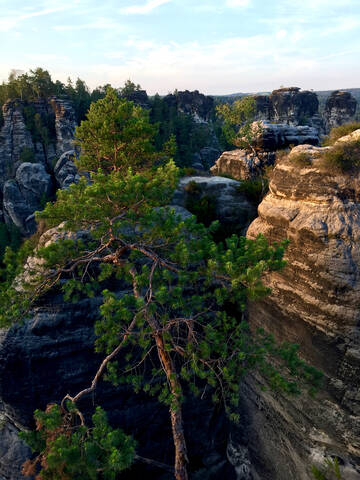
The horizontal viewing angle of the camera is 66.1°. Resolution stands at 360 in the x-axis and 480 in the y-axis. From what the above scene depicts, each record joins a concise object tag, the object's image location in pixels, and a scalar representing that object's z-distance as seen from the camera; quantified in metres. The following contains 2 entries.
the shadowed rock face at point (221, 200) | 18.33
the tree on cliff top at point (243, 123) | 27.75
